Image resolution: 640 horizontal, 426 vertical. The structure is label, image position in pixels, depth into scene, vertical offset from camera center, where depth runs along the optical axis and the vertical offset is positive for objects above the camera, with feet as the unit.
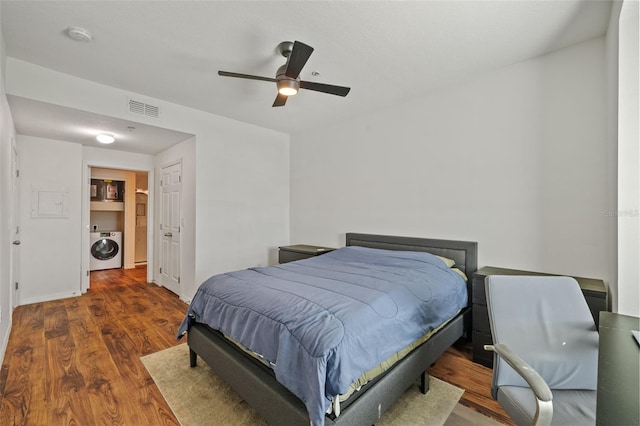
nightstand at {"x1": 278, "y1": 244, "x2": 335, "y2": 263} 13.79 -1.95
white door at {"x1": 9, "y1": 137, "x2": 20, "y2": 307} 10.87 -0.62
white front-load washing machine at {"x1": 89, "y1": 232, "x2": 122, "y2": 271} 20.20 -2.82
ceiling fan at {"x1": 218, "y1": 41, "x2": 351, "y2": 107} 7.18 +3.65
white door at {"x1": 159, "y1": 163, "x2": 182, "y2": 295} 15.05 -0.91
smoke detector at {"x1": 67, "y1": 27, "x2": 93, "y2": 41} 7.33 +4.54
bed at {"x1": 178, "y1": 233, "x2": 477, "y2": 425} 4.83 -3.28
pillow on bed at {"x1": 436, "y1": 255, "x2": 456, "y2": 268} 9.79 -1.66
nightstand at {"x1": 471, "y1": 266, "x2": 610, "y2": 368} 7.81 -2.82
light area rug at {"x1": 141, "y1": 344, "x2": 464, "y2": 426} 6.08 -4.34
